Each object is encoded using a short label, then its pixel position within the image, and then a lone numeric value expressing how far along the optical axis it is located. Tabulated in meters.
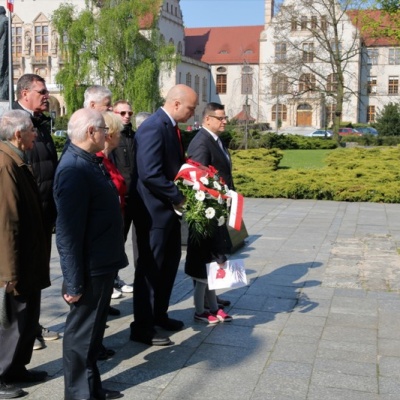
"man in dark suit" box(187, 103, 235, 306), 5.70
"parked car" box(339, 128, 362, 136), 52.66
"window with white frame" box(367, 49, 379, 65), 72.38
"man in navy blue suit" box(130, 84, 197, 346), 4.83
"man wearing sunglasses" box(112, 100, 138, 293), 5.98
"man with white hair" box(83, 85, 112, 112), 5.19
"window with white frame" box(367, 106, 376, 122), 73.50
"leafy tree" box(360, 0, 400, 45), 28.52
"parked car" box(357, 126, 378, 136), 55.53
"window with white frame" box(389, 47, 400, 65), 72.36
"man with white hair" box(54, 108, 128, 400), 3.53
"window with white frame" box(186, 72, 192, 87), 75.62
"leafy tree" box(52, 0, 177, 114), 40.75
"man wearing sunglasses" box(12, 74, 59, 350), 4.73
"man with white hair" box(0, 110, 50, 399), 3.82
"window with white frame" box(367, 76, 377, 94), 72.62
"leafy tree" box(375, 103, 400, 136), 48.06
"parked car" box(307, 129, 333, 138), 53.11
